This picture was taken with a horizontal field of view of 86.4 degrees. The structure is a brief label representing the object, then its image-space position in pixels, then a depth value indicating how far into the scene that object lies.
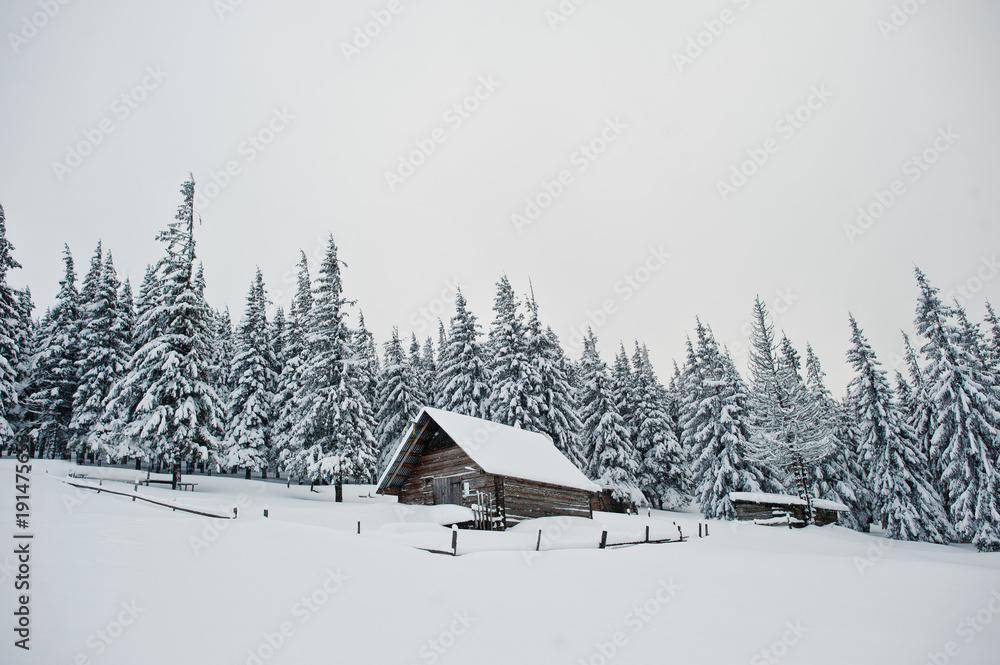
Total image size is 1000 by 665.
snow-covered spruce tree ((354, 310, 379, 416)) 38.57
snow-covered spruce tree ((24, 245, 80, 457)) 39.12
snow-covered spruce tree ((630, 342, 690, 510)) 43.66
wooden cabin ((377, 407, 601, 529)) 26.72
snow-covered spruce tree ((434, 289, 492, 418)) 41.78
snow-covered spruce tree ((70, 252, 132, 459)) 36.75
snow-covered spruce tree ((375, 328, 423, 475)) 43.88
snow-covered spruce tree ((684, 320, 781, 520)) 37.62
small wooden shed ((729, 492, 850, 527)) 34.16
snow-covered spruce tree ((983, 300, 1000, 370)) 39.44
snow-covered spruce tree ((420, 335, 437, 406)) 53.59
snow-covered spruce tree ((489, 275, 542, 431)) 38.91
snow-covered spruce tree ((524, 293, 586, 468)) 39.69
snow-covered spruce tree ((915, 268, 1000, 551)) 30.53
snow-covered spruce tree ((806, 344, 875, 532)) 40.53
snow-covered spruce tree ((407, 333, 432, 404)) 52.25
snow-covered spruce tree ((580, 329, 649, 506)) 40.91
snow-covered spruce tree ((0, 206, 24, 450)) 31.11
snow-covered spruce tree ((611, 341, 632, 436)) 45.66
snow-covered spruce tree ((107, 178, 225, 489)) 30.55
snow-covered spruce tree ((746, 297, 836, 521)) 37.84
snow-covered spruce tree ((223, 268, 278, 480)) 40.82
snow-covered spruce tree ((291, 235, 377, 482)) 33.94
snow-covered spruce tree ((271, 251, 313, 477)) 37.53
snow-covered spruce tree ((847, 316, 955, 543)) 34.75
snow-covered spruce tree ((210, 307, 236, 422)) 39.81
